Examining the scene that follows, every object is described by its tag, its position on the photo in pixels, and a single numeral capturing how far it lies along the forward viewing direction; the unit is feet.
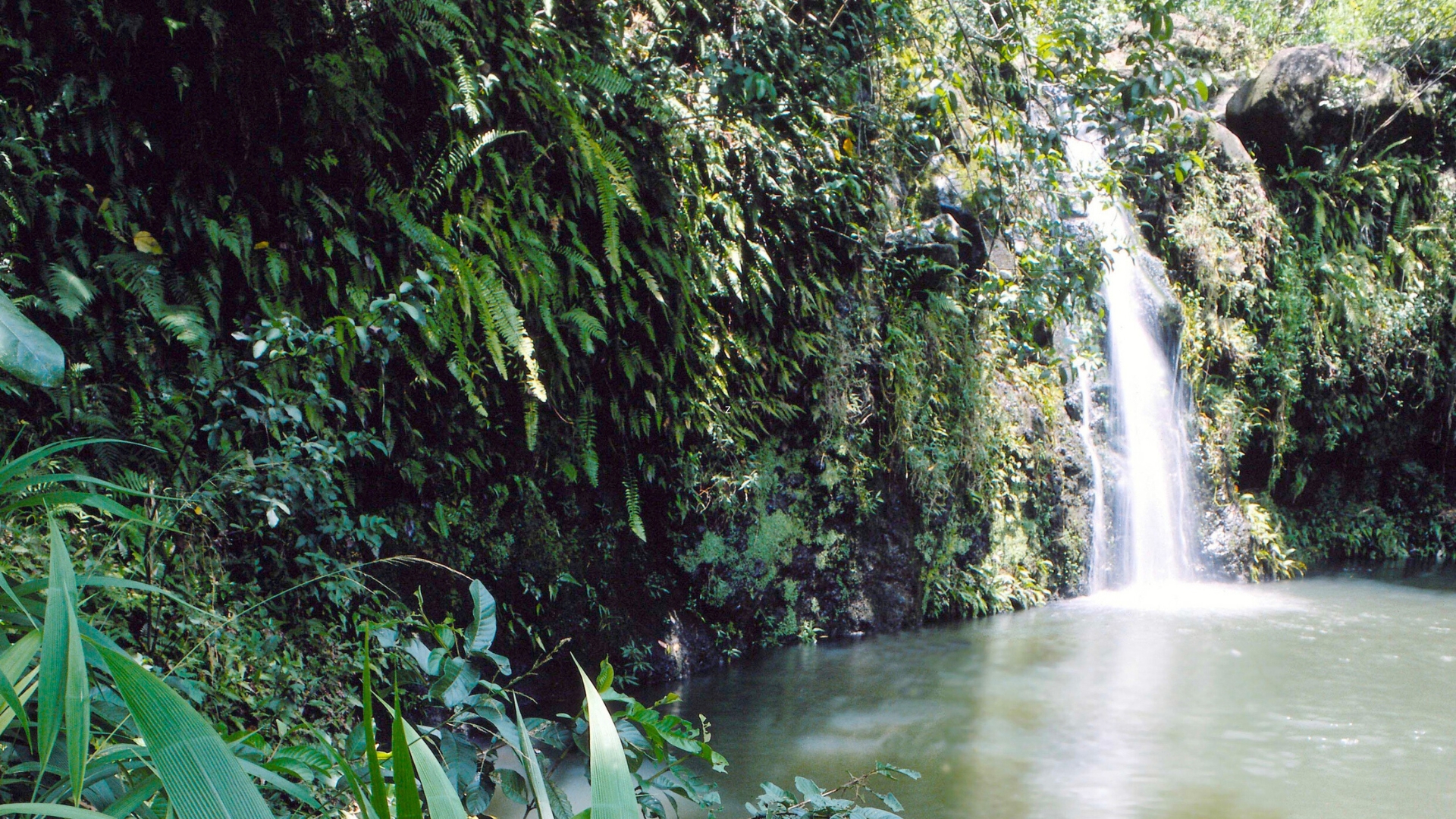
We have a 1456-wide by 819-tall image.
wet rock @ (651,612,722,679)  17.66
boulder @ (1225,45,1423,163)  33.55
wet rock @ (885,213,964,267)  23.08
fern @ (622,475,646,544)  16.46
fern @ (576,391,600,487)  15.79
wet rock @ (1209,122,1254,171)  33.63
